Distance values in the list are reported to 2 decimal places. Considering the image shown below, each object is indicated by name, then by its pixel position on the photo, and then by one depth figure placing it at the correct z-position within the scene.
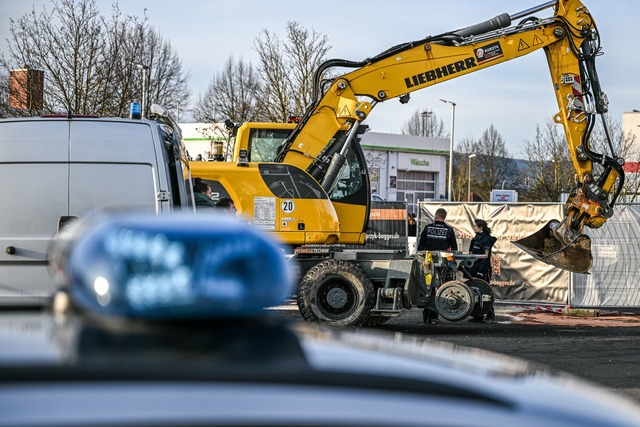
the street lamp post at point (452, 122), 67.81
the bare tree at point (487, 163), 97.69
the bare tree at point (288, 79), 39.03
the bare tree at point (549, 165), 52.72
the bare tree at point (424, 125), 110.25
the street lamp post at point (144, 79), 35.94
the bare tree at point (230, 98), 48.78
